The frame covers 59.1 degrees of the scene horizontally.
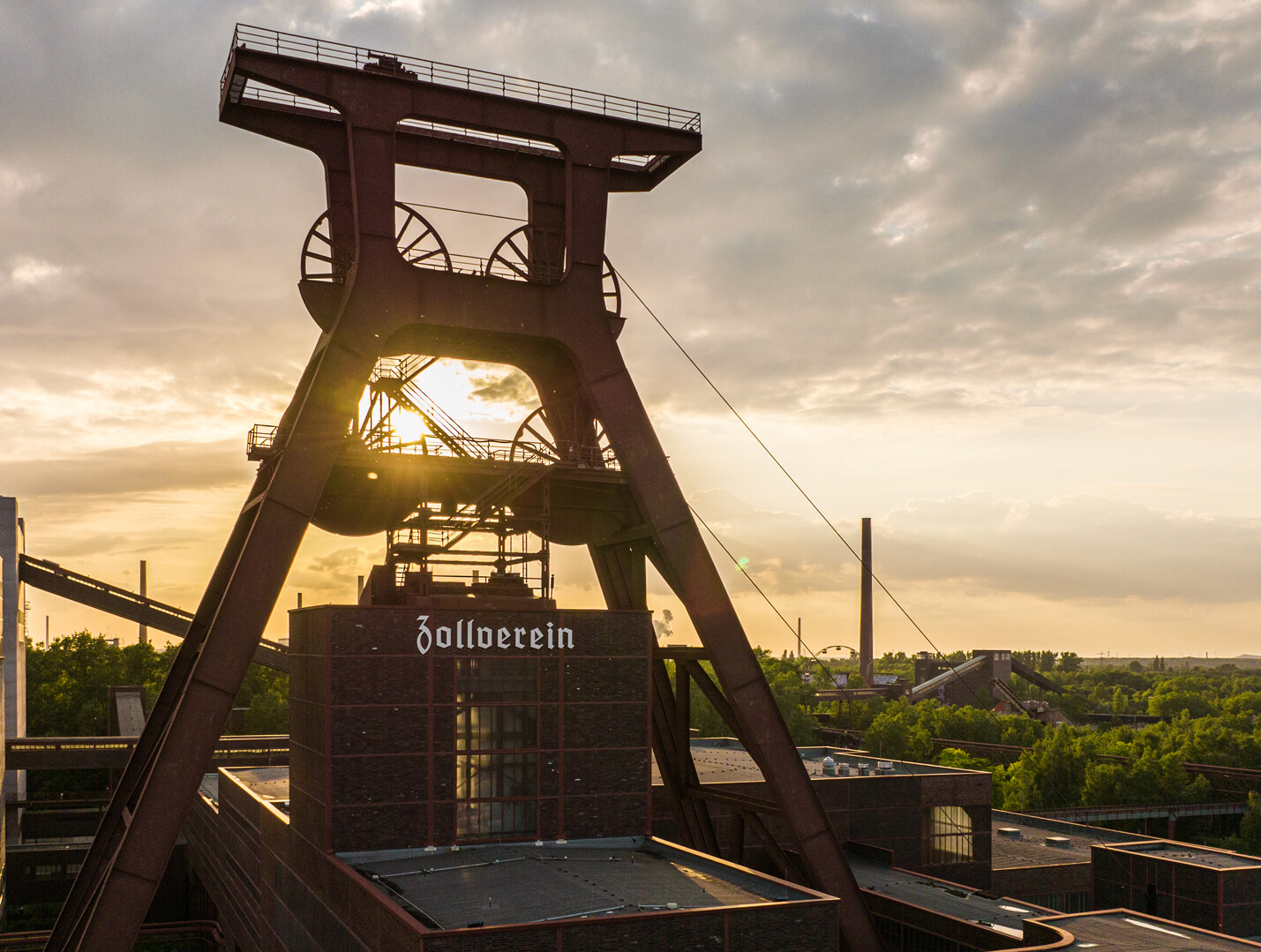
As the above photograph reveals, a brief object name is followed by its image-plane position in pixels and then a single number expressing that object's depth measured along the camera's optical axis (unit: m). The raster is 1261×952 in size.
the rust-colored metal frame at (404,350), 29.27
